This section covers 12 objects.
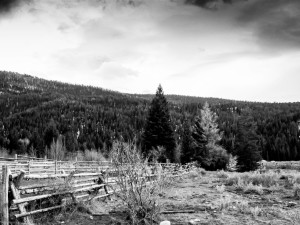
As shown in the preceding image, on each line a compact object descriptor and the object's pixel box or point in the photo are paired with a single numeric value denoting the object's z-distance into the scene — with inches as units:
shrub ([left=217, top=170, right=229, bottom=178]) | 1001.8
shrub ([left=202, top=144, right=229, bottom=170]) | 1622.8
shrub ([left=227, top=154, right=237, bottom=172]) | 1648.4
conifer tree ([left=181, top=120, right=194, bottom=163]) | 1749.5
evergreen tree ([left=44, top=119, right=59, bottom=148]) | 4607.3
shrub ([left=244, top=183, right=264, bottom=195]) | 582.0
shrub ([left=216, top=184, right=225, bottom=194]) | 612.9
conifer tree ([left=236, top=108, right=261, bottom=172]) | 1646.2
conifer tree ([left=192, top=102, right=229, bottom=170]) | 1626.5
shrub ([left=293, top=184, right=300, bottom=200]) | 519.3
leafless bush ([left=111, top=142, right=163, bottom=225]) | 354.4
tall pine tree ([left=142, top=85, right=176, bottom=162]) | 1678.2
